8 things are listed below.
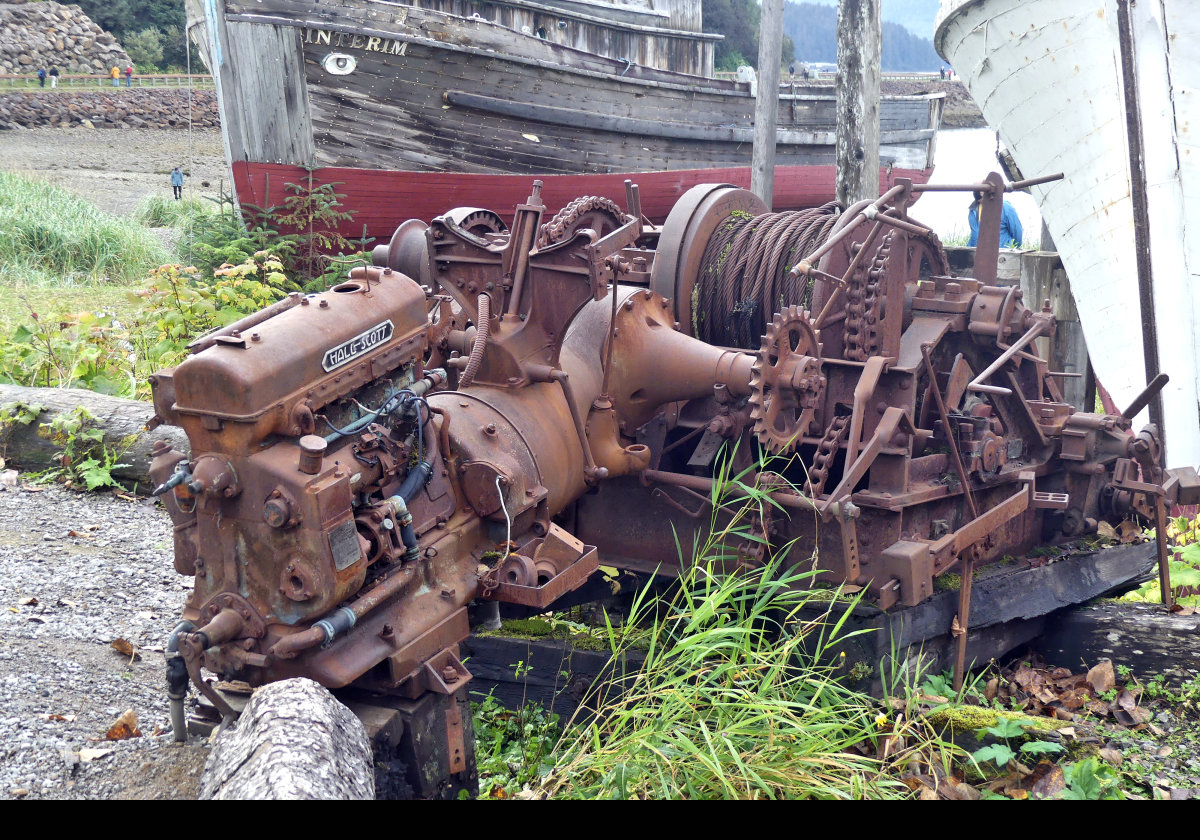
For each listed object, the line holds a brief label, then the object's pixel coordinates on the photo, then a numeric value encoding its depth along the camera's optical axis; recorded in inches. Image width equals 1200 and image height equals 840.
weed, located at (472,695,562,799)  138.7
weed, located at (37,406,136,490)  241.8
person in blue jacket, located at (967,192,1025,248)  391.2
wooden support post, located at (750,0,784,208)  336.5
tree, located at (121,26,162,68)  1187.3
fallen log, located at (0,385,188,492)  244.2
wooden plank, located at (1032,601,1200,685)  187.6
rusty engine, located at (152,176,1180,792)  117.2
